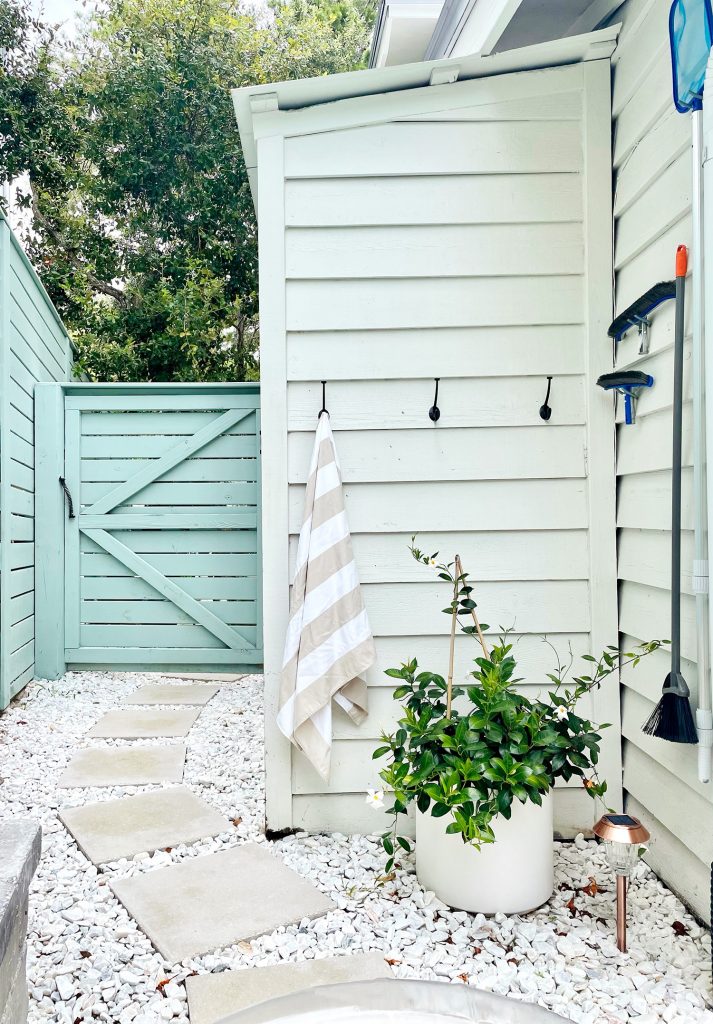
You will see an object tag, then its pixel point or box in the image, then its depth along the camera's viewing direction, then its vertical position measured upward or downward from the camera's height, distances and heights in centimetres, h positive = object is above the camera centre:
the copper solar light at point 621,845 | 151 -67
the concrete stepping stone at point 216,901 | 164 -94
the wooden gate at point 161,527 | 434 -8
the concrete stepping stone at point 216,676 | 430 -96
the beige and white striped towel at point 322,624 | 206 -31
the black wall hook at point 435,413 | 215 +29
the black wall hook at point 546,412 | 213 +29
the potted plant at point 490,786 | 167 -62
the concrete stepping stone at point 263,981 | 140 -93
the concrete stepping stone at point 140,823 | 212 -95
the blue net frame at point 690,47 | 147 +96
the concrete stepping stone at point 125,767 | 269 -97
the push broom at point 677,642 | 159 -28
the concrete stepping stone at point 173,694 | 381 -96
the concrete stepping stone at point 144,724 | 325 -97
